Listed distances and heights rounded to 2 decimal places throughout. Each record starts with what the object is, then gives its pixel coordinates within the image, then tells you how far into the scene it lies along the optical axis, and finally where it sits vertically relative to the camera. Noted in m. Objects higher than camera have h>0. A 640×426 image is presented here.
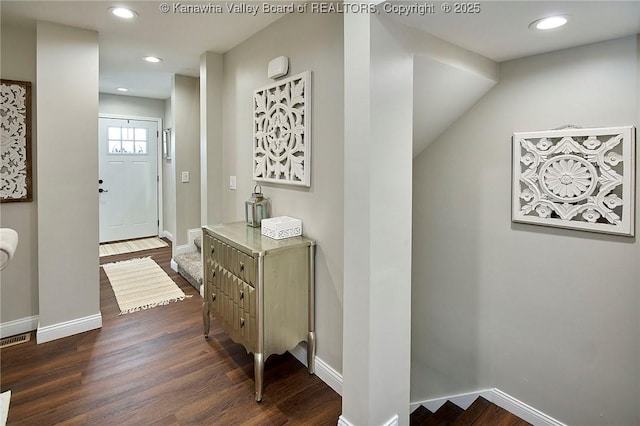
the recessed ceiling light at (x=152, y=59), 3.46 +1.44
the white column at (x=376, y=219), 1.51 -0.07
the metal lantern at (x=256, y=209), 2.64 -0.04
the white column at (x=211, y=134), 3.31 +0.66
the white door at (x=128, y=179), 5.54 +0.41
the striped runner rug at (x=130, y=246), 5.14 -0.64
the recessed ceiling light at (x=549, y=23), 1.49 +0.79
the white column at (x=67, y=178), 2.61 +0.20
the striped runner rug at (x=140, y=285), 3.39 -0.87
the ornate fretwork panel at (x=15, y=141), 2.67 +0.48
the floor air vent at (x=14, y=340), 2.64 -1.04
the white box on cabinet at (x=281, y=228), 2.29 -0.15
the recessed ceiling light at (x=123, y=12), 2.38 +1.31
